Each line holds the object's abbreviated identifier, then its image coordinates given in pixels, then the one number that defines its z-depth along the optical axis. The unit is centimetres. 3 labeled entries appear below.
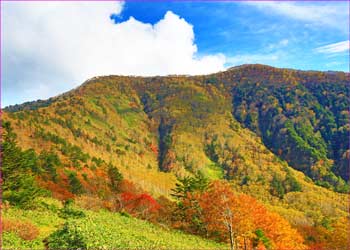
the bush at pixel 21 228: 2434
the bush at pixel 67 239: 2124
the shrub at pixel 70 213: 3459
